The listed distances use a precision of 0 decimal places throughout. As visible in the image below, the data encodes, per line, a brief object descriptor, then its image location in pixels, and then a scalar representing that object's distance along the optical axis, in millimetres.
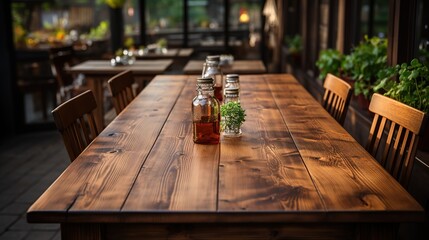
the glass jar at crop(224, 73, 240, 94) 2623
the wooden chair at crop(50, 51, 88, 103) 5816
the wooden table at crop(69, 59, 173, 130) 5121
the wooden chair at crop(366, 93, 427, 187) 1906
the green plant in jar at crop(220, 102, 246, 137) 2191
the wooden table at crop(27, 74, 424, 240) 1455
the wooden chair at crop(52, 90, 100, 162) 2191
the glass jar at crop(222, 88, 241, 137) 2191
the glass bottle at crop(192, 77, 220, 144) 2111
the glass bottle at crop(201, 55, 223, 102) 3004
